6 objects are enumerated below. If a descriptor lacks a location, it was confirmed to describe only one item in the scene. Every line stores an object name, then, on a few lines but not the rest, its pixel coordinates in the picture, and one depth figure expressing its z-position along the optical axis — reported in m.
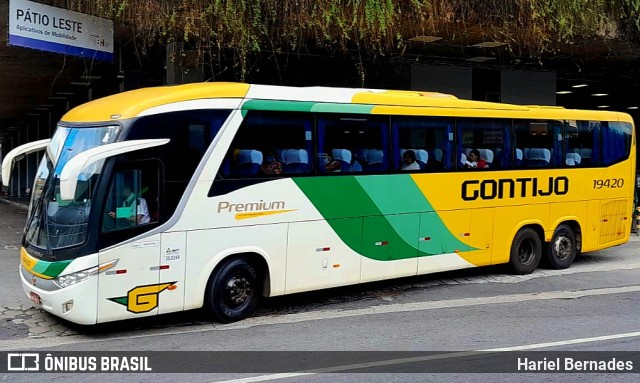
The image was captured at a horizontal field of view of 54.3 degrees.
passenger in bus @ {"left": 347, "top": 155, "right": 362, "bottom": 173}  9.34
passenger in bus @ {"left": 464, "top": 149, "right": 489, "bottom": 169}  10.84
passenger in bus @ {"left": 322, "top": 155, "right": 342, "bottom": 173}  9.07
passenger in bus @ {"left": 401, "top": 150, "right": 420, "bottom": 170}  9.96
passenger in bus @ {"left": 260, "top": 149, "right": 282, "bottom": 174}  8.48
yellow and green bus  7.30
